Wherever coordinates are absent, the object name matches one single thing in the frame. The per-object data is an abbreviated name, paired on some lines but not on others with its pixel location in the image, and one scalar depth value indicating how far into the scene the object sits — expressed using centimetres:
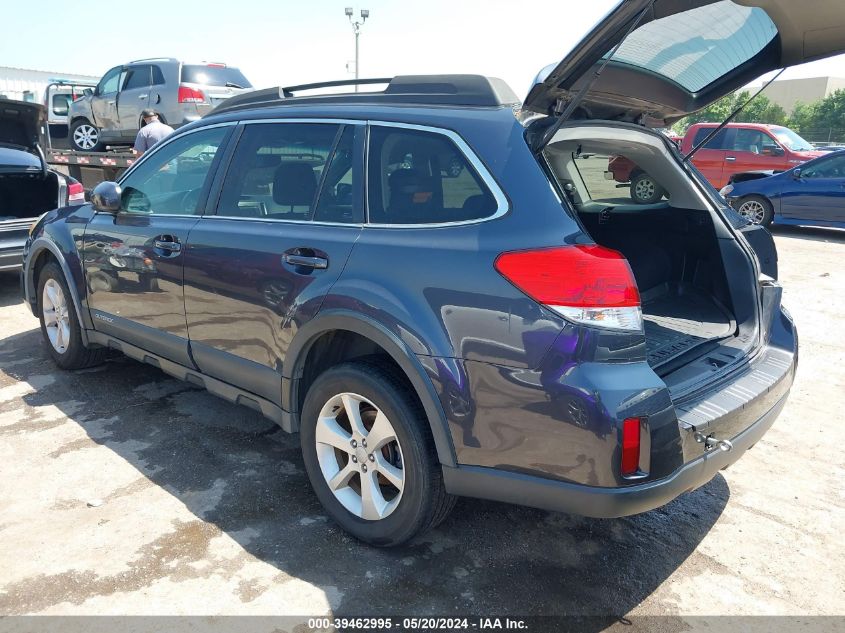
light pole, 2866
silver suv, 1163
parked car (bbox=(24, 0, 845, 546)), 225
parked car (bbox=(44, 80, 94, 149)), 1664
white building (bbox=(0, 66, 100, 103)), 4684
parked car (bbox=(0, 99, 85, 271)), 723
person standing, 944
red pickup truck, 1295
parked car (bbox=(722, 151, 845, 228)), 1079
